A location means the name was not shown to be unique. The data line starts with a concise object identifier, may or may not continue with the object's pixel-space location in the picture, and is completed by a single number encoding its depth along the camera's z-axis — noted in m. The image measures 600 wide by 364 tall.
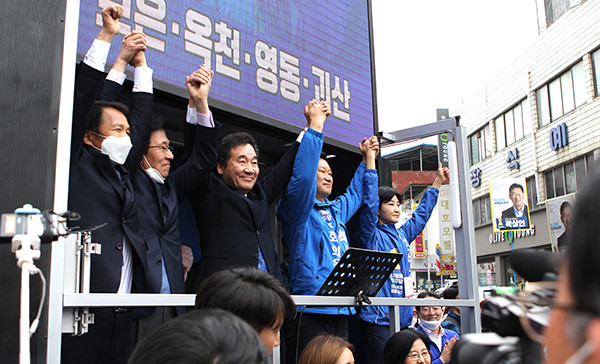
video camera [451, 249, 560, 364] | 0.72
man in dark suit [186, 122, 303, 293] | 3.46
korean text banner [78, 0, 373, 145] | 3.89
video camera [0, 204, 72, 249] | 1.71
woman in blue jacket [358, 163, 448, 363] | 4.46
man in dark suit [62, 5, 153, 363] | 2.61
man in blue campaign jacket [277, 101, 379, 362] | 3.80
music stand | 3.28
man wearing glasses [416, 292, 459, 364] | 5.56
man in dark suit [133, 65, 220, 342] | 2.89
